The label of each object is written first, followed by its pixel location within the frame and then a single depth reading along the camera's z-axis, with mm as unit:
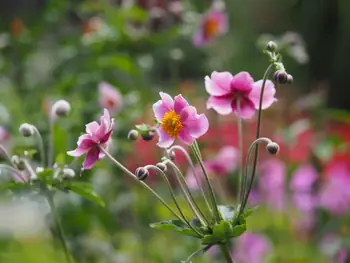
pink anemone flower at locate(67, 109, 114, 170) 1572
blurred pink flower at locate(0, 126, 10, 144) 1979
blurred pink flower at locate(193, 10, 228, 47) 2408
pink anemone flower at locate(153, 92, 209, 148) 1566
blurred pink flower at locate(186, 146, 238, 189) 2270
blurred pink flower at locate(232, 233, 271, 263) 2741
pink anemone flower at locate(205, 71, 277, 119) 1618
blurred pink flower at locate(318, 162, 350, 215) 2911
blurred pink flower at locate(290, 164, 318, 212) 2851
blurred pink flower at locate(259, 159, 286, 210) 3043
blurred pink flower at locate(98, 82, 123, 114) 2260
